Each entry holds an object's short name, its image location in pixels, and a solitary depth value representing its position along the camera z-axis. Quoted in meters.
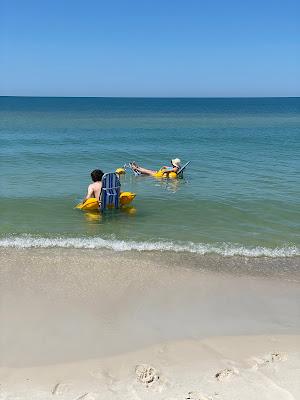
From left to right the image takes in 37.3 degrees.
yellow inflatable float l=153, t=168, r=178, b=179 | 14.22
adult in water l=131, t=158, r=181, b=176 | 14.29
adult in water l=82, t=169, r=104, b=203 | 9.68
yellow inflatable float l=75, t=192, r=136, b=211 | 9.59
